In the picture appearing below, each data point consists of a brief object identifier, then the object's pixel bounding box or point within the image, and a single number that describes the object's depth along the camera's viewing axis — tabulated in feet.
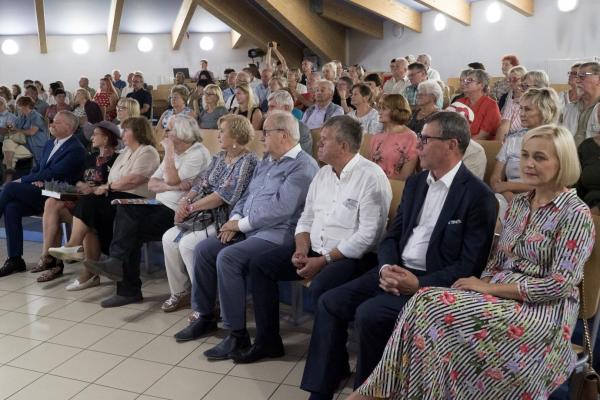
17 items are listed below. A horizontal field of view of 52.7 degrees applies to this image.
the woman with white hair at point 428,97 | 12.48
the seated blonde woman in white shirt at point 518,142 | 9.73
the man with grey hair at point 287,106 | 13.89
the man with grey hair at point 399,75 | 19.99
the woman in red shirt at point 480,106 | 13.61
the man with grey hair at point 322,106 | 16.17
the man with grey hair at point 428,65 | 19.45
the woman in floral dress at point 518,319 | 6.06
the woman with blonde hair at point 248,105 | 16.72
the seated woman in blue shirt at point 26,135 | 22.52
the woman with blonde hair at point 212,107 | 18.35
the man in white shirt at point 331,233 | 8.63
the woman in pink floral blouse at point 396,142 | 11.62
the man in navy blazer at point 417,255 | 7.14
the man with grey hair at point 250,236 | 9.59
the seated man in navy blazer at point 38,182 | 14.26
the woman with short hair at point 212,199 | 11.03
